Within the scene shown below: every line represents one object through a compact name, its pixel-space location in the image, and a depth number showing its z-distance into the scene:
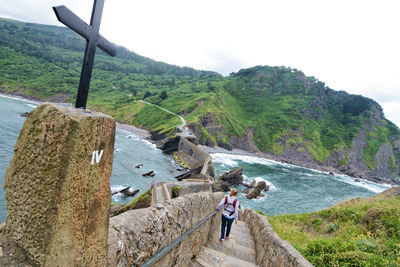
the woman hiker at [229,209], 6.84
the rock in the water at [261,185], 39.56
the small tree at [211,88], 111.72
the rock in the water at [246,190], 36.82
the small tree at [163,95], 101.11
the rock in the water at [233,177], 39.16
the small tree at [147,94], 107.38
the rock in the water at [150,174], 33.15
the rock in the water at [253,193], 34.66
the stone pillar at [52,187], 1.50
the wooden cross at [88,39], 2.81
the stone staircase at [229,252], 5.09
